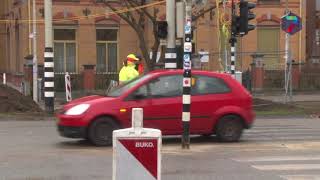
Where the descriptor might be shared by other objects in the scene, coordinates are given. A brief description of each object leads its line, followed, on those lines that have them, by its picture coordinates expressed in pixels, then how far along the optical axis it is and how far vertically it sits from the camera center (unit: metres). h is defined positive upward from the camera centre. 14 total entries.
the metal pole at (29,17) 38.43 +3.06
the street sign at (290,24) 26.30 +1.89
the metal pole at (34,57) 31.29 +0.73
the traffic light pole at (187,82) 12.73 -0.21
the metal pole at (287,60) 27.89 +0.48
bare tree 28.68 +2.24
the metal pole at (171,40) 20.88 +1.00
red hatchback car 13.34 -0.76
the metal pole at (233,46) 23.74 +0.97
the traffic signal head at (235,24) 22.81 +1.64
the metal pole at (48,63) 22.31 +0.29
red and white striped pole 29.78 -0.85
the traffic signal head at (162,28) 20.48 +1.34
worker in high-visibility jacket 18.00 +0.01
